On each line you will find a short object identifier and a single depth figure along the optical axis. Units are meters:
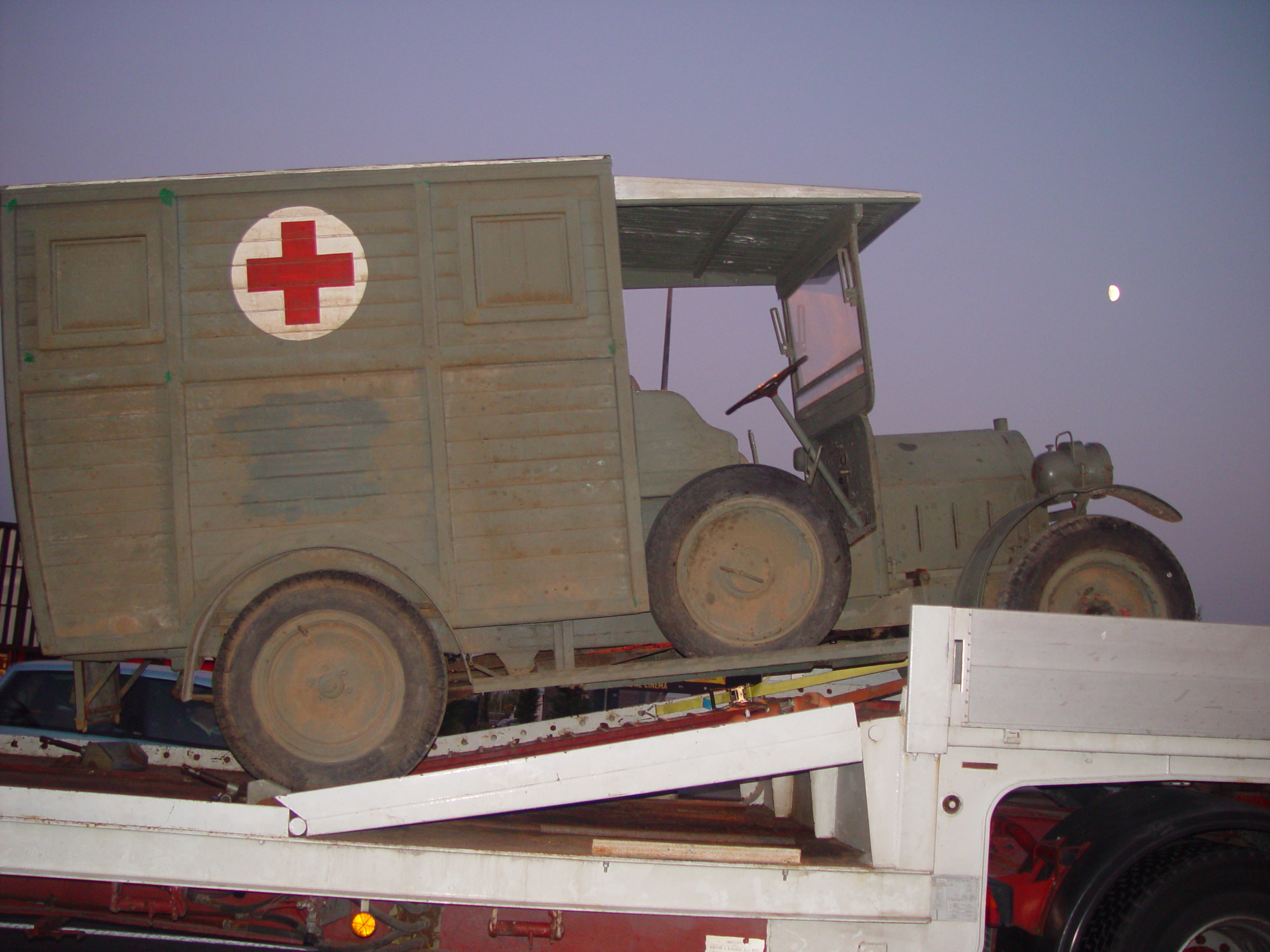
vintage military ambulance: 3.18
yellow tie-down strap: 4.07
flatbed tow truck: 2.80
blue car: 5.49
